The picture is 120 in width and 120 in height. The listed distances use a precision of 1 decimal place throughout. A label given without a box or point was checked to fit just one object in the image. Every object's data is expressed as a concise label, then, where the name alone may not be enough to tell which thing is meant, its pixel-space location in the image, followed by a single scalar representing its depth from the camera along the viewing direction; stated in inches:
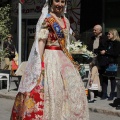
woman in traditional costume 206.8
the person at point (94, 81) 378.7
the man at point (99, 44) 377.4
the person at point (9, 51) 532.8
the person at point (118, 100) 344.5
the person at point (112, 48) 372.8
